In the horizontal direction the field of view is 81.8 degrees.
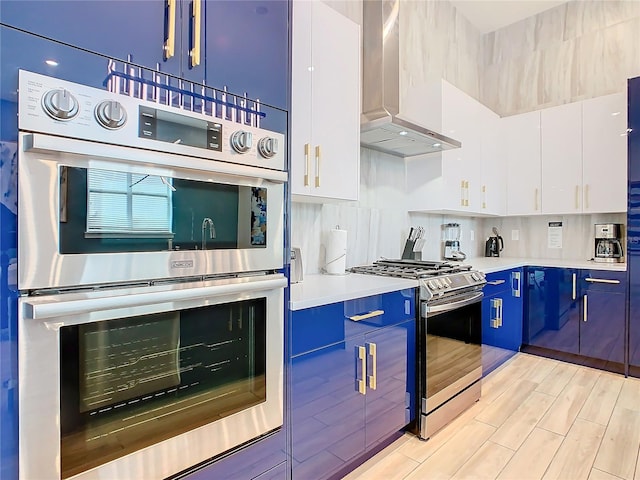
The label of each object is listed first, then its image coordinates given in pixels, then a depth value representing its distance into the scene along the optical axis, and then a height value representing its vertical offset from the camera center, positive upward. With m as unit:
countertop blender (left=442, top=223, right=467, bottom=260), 3.49 -0.03
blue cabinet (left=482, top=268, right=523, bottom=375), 2.83 -0.65
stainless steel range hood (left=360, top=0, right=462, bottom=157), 2.35 +1.02
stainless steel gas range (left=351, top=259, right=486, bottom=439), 2.05 -0.59
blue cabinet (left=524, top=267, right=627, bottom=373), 3.00 -0.66
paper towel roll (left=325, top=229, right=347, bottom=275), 2.31 -0.09
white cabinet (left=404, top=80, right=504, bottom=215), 2.94 +0.63
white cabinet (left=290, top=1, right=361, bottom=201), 1.84 +0.71
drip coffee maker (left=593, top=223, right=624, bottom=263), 3.30 -0.03
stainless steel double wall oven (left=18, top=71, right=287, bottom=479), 0.88 -0.13
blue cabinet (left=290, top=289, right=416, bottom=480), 1.51 -0.66
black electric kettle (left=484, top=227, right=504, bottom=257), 3.99 -0.08
